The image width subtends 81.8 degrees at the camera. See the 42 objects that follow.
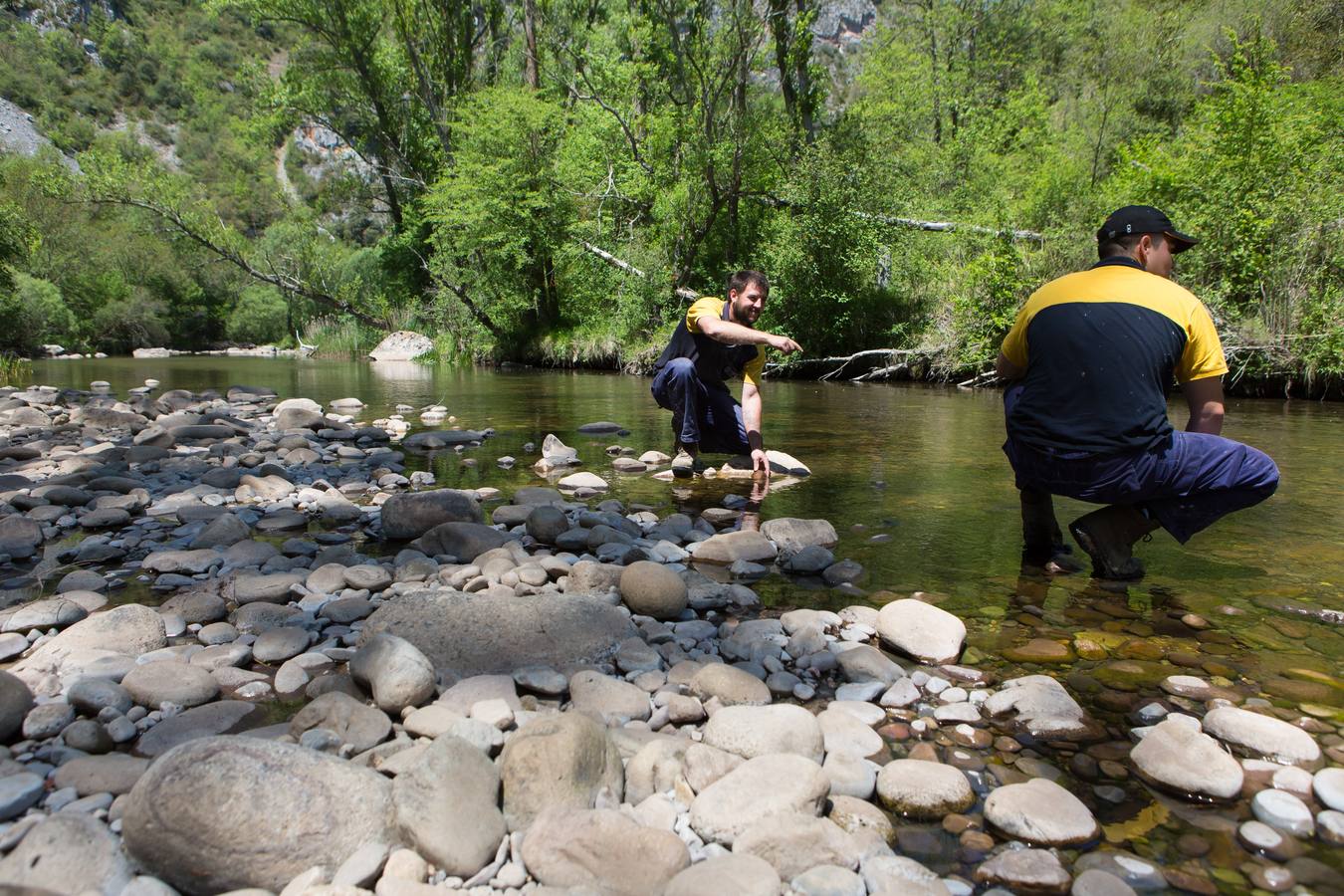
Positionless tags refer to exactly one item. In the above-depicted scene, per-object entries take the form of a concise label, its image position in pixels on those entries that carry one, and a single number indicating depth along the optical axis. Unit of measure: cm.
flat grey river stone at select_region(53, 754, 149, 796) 197
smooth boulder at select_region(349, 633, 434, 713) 246
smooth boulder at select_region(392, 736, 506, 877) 176
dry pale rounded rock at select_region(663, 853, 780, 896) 159
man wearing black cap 322
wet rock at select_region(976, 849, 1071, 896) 168
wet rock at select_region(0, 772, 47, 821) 186
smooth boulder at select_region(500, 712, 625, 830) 194
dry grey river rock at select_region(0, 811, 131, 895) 159
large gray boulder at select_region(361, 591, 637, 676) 281
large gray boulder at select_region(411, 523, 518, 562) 412
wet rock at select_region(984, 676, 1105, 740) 232
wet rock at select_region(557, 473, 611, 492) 574
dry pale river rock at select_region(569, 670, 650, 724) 247
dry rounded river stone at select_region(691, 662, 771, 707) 255
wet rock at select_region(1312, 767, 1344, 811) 190
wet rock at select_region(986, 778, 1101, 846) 183
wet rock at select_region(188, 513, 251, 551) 419
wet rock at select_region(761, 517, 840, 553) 423
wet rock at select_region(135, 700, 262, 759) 225
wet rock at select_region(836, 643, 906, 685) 268
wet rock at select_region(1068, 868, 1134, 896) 163
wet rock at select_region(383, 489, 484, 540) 457
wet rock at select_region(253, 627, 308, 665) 287
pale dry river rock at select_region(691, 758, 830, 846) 188
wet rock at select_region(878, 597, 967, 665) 282
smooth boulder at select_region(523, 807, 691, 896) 168
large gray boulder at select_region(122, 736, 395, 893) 167
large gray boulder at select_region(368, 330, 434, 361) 2930
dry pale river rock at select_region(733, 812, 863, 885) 174
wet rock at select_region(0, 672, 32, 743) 222
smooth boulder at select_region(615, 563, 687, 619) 331
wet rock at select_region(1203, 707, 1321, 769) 212
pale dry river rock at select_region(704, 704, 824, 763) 219
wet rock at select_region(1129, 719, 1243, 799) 199
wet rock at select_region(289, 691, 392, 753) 226
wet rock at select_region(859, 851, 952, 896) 164
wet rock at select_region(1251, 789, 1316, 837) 184
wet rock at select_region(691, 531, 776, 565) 407
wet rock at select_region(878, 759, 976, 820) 198
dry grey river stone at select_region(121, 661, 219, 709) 249
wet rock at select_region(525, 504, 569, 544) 436
